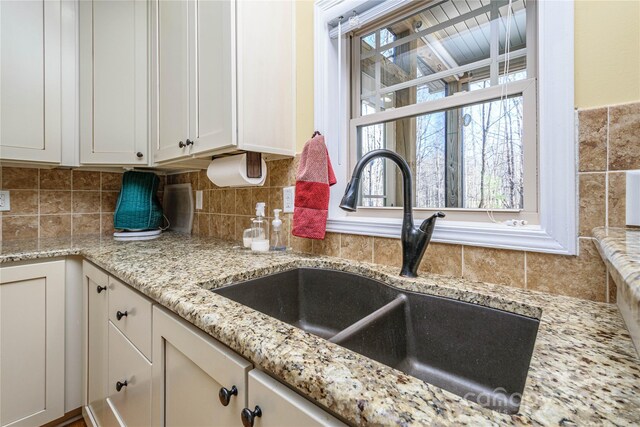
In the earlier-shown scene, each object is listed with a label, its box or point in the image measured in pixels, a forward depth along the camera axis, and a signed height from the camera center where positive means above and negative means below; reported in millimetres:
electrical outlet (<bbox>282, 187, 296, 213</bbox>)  1317 +64
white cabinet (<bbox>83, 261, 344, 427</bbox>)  484 -374
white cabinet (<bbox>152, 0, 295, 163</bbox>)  1122 +577
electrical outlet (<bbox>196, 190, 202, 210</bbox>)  1906 +93
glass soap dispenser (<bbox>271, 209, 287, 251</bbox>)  1279 -100
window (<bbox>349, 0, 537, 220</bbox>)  923 +381
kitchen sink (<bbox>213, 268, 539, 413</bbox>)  644 -308
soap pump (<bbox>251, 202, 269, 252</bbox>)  1267 -94
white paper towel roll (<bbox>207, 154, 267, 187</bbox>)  1237 +182
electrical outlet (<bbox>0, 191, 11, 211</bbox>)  1625 +71
